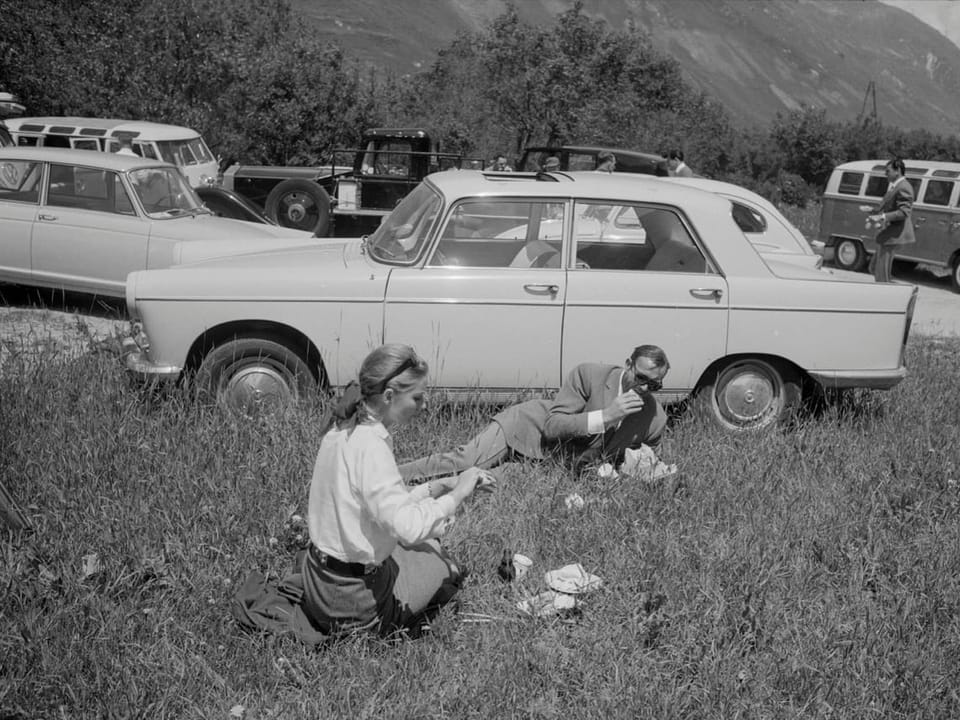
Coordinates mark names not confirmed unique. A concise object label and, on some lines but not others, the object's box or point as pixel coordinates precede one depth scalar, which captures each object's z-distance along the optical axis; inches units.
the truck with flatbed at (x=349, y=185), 577.9
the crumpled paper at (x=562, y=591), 160.7
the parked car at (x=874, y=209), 569.9
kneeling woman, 135.3
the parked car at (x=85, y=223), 369.1
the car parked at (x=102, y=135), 554.6
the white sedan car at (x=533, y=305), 232.1
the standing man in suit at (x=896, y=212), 464.1
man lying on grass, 207.5
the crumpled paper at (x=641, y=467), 207.8
